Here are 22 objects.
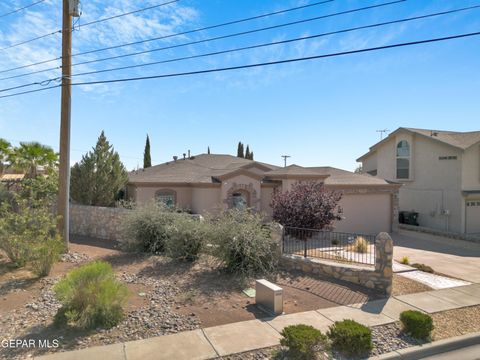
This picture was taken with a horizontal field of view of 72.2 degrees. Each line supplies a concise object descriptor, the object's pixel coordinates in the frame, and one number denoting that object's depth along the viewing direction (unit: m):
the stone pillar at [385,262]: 8.30
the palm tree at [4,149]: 19.70
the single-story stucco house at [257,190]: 17.62
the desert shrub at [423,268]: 10.68
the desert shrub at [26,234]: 9.09
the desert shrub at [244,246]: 8.91
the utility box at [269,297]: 6.87
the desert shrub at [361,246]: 12.25
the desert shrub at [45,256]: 8.77
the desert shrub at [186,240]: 10.16
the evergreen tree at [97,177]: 16.25
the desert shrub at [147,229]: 11.34
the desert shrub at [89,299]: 5.94
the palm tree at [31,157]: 18.69
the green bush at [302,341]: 5.08
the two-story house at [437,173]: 20.14
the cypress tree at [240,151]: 40.91
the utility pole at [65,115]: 11.23
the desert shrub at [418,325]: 6.03
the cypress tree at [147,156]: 32.67
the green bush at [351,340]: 5.41
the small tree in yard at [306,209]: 12.84
